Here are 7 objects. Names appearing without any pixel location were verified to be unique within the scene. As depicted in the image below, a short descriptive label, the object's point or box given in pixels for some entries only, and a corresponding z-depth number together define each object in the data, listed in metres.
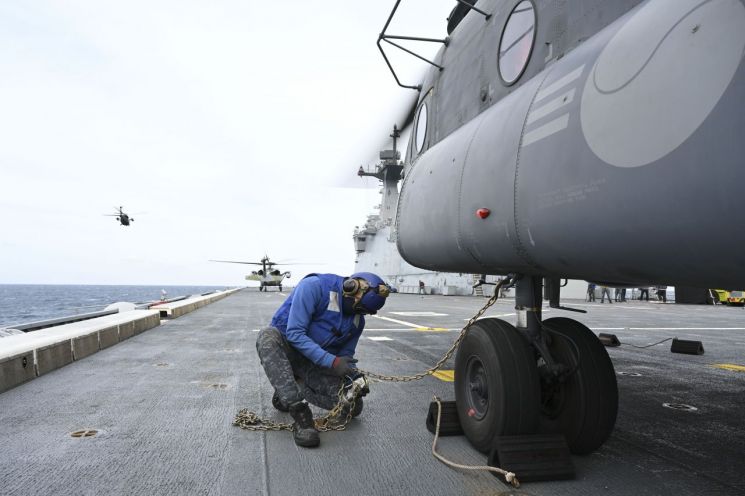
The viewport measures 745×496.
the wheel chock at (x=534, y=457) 2.77
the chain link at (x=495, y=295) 3.98
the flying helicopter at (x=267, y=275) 51.78
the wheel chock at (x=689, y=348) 8.13
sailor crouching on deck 3.54
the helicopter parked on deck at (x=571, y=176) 1.86
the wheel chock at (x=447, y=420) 3.55
